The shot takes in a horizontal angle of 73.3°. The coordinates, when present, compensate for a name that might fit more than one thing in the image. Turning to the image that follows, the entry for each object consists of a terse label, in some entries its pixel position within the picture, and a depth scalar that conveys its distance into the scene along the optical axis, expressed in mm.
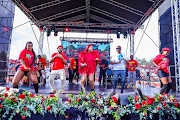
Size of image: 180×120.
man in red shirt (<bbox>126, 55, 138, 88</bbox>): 5637
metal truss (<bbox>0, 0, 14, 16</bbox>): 7133
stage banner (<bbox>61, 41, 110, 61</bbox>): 16766
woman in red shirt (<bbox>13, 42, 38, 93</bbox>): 2852
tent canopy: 7731
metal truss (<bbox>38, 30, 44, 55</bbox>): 9656
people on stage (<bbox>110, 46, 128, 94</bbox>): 3741
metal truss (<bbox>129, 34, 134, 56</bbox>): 10538
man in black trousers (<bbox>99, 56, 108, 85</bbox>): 6582
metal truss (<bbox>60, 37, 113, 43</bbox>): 16050
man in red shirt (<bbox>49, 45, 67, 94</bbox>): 3723
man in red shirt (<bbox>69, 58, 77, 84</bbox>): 6840
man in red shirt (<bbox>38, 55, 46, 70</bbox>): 6369
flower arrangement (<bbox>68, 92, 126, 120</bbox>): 1639
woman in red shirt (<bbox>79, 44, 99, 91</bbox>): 3299
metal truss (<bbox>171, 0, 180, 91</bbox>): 5648
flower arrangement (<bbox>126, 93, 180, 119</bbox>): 1633
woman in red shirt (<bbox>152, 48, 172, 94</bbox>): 3271
